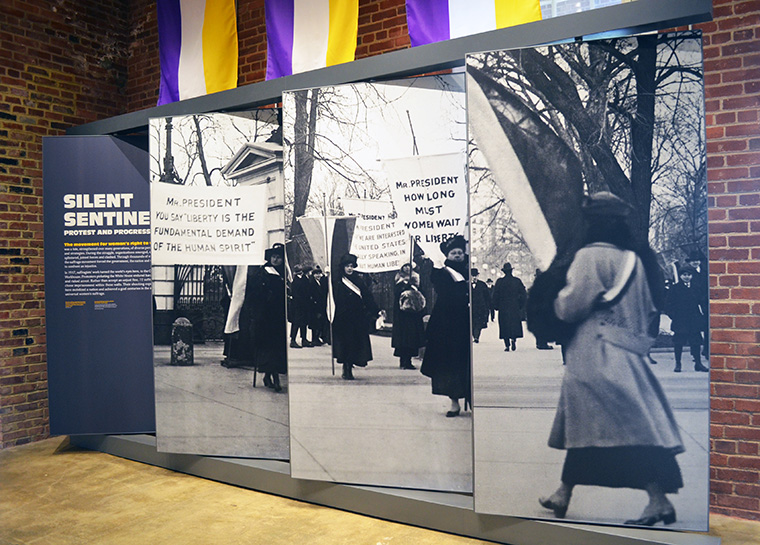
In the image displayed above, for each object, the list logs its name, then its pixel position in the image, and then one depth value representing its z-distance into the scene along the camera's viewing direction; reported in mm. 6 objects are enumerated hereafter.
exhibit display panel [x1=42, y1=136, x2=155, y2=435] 4441
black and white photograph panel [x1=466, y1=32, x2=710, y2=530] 2588
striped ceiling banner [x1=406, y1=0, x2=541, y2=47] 3473
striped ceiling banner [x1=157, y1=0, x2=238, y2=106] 4859
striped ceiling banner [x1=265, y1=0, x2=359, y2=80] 4164
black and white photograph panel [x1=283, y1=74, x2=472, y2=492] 3158
